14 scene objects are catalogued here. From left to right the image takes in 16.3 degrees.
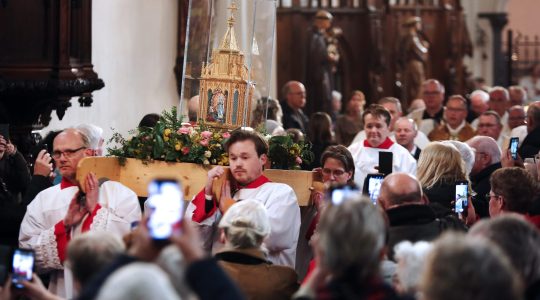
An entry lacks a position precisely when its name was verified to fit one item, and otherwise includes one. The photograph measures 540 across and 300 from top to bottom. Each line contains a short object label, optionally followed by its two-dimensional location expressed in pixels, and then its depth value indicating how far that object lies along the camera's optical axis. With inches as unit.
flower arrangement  486.9
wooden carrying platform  484.3
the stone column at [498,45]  1577.5
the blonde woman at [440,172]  491.6
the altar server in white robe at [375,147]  636.3
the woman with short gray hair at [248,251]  359.1
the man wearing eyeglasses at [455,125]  774.5
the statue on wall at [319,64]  1065.6
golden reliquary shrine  521.9
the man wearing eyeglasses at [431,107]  825.2
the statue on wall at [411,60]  1201.6
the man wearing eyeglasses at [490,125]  728.1
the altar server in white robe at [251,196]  448.3
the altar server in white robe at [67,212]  423.8
